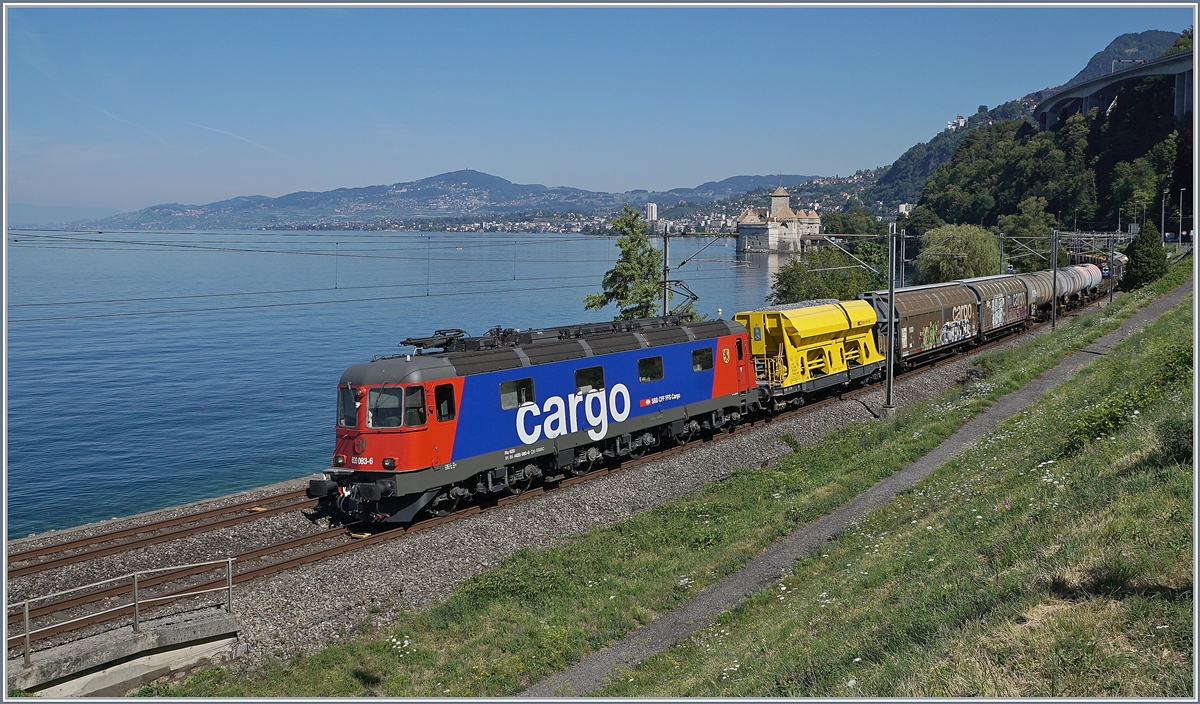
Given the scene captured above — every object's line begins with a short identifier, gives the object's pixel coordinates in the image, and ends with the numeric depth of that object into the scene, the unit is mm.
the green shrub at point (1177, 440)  12555
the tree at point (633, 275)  43031
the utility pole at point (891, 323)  29422
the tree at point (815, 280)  61812
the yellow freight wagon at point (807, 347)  28984
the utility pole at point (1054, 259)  45375
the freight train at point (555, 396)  18297
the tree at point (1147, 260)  61469
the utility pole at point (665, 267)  32425
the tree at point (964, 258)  77438
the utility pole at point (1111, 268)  60447
